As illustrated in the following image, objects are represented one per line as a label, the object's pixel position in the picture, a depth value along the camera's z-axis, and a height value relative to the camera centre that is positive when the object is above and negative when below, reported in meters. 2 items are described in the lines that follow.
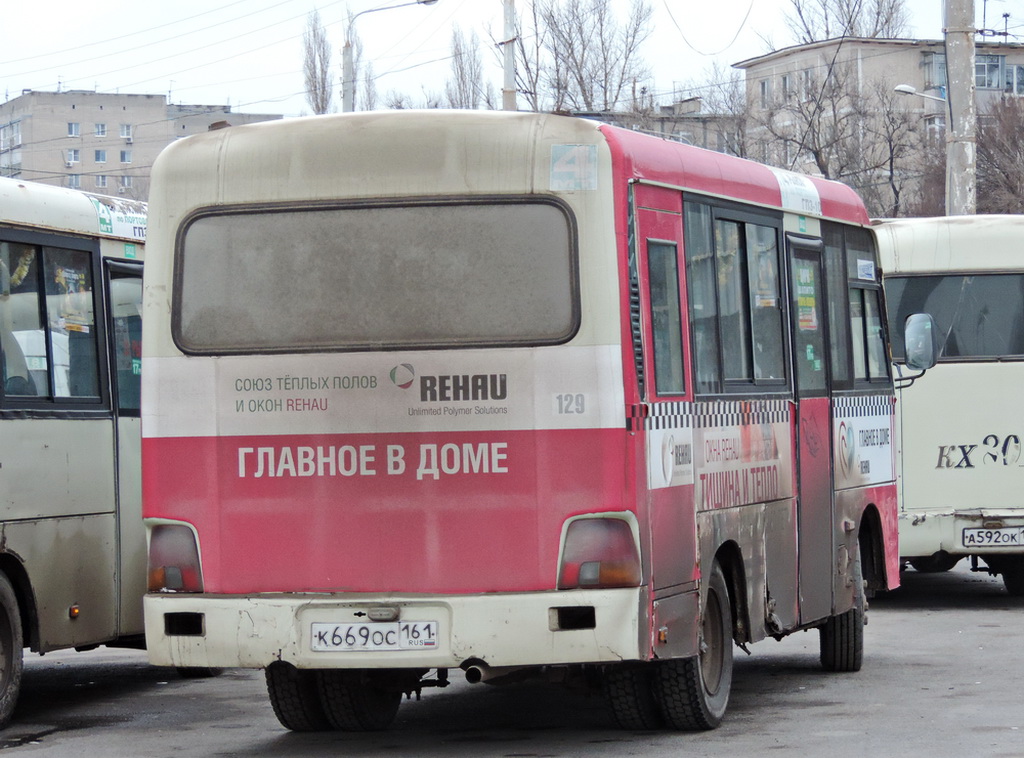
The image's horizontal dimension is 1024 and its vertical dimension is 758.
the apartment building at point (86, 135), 133.00 +21.43
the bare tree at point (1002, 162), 59.41 +7.33
